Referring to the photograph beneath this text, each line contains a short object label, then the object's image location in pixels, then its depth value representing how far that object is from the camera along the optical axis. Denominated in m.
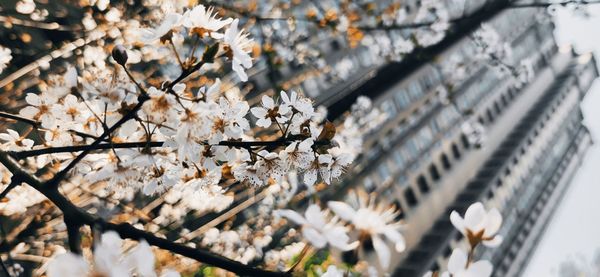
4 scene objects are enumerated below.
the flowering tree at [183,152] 0.29
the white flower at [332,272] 0.31
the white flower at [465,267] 0.28
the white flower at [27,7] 3.70
